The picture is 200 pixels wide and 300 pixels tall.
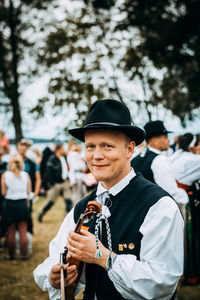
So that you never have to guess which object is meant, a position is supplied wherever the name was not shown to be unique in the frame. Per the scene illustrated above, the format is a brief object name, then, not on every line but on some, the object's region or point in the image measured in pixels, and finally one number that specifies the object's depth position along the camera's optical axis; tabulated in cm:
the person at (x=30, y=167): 595
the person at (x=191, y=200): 427
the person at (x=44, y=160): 834
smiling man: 141
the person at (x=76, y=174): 857
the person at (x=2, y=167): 572
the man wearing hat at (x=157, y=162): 354
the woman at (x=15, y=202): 522
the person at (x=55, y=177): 785
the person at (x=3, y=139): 663
